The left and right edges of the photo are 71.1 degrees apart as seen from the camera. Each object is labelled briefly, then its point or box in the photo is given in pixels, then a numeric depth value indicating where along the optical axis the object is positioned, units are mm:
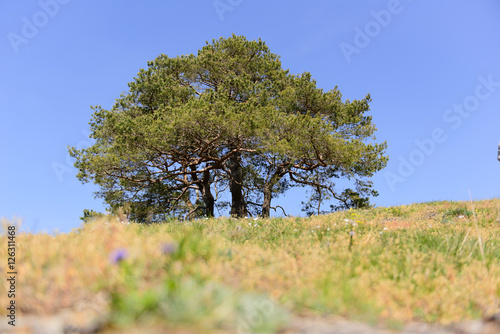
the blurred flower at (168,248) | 3018
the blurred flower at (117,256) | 2681
